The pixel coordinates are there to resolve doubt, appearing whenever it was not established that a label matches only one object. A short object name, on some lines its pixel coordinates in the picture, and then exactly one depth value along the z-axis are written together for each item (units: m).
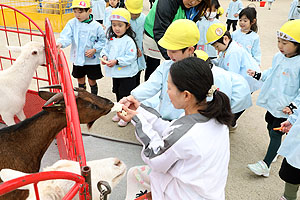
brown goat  2.34
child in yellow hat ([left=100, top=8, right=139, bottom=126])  4.00
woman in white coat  1.57
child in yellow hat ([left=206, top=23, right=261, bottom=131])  3.69
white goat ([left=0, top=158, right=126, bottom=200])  1.38
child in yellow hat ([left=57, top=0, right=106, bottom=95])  4.33
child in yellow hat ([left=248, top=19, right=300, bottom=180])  2.86
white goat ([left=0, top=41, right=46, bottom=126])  3.33
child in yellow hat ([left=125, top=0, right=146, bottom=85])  4.48
